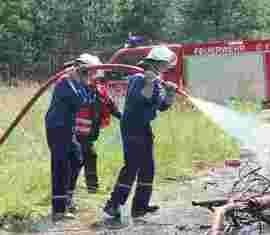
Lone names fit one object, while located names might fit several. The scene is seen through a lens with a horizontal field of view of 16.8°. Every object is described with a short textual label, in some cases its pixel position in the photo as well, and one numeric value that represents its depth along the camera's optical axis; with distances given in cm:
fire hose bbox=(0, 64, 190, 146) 846
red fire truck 2249
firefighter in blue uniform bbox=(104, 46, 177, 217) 863
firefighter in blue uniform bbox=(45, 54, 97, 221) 893
